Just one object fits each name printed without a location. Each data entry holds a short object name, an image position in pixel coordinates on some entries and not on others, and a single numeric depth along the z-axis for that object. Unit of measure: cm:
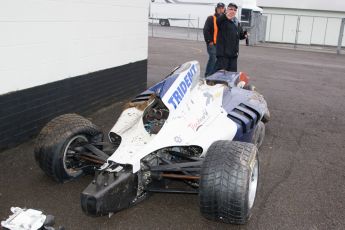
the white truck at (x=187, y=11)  3569
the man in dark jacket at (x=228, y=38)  827
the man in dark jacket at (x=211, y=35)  929
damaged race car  337
